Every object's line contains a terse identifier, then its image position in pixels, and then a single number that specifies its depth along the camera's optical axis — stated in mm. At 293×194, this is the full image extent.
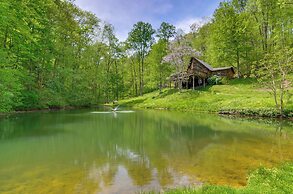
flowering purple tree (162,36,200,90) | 47797
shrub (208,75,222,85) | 48312
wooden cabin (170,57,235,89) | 48750
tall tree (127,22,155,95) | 59875
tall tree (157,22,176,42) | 62250
